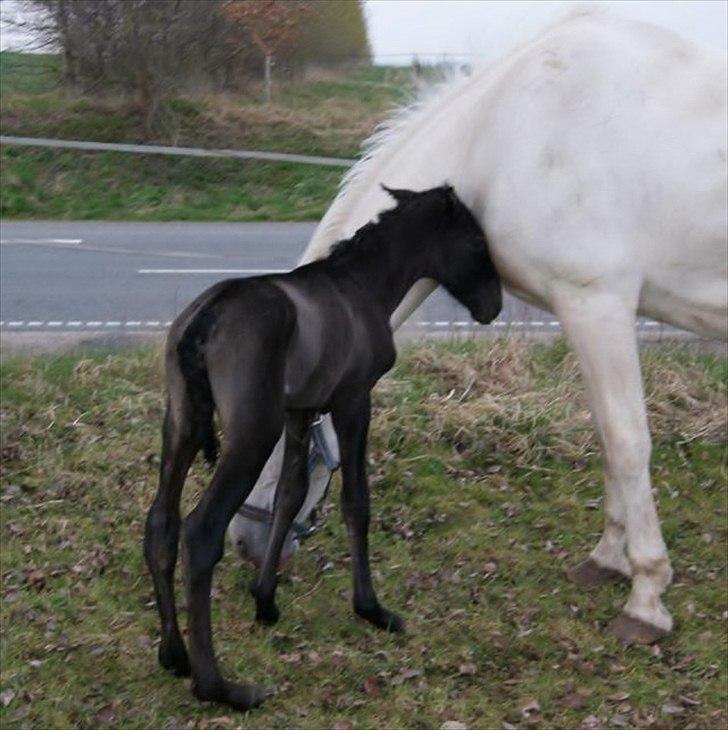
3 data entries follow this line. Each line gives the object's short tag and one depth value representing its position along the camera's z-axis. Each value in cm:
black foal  391
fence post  1637
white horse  455
